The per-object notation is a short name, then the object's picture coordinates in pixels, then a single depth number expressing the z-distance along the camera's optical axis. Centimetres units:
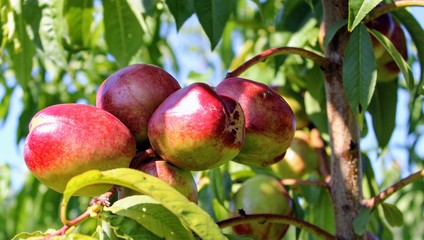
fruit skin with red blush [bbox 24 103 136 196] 54
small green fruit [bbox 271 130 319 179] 95
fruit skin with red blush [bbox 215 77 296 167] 59
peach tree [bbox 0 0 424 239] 54
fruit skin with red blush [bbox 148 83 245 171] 55
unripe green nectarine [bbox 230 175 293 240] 81
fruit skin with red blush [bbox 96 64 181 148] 59
